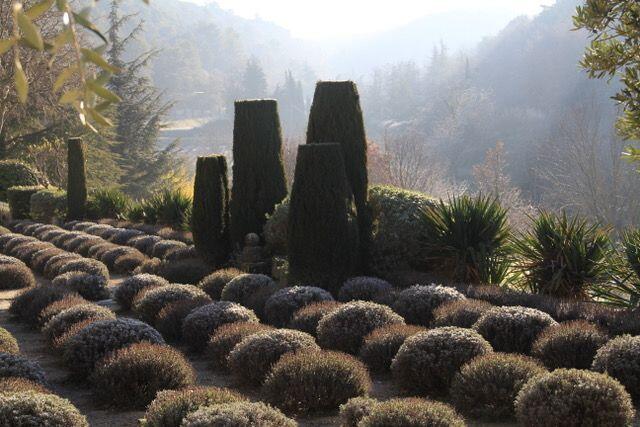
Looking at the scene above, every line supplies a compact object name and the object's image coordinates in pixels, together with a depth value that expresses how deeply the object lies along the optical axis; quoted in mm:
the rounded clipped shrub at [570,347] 6191
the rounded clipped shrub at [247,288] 9734
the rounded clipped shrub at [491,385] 5375
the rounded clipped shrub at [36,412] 4680
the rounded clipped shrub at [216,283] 10883
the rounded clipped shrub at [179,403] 4836
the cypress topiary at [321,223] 10383
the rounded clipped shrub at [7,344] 7184
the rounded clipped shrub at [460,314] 7434
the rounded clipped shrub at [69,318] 8422
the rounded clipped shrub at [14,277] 13523
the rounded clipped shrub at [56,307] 9305
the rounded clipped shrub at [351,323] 7410
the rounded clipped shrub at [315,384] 5750
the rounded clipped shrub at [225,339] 7406
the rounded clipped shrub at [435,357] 6020
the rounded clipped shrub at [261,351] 6570
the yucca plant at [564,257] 9078
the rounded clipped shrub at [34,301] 9961
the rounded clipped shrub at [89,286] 11789
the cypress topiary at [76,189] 25172
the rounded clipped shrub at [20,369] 6113
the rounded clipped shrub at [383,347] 6934
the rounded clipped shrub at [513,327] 6844
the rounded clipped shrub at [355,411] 4902
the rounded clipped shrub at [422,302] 8266
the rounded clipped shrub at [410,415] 4348
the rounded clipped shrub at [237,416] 4332
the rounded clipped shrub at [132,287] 10766
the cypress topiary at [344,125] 11727
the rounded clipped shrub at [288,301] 8727
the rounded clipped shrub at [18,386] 5328
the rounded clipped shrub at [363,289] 9383
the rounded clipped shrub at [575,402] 4609
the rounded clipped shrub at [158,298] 9523
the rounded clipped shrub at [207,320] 8180
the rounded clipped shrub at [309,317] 7988
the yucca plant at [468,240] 10258
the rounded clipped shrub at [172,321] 8898
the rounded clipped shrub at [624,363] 5520
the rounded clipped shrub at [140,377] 6215
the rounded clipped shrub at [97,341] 7109
